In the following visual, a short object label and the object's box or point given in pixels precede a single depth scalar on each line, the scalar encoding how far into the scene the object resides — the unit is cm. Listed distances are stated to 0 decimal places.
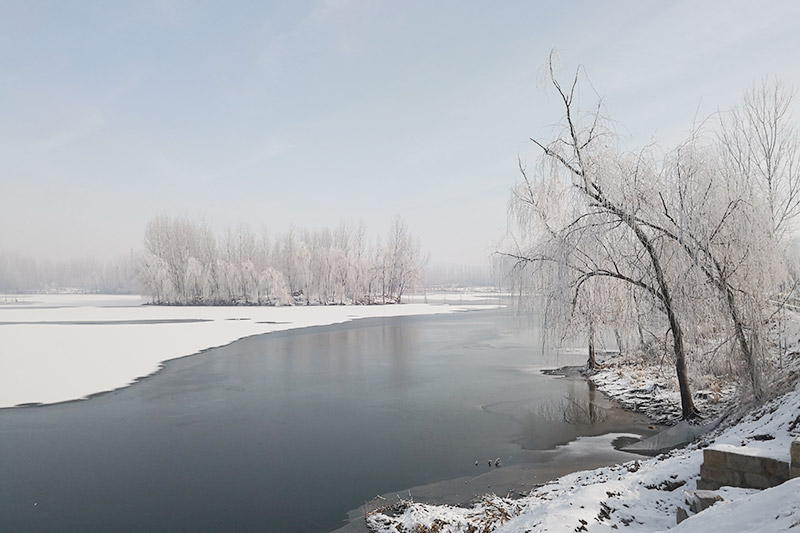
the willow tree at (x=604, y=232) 851
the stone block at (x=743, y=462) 396
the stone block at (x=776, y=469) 375
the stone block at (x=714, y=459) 419
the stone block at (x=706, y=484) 421
